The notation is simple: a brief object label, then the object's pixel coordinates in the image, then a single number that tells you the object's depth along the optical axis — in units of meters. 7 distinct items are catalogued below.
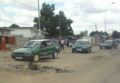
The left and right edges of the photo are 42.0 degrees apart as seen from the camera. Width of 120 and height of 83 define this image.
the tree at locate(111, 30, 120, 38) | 90.78
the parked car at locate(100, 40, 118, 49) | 24.23
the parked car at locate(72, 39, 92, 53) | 16.92
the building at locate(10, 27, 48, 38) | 33.56
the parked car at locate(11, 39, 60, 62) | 9.95
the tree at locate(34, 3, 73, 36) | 46.16
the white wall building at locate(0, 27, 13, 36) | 25.47
